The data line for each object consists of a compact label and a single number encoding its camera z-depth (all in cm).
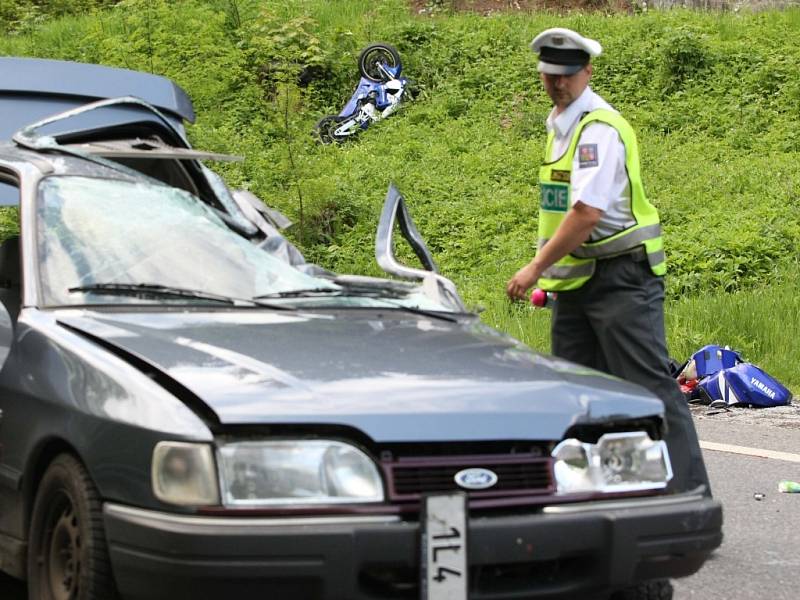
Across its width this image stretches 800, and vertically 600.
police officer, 983
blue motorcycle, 3519
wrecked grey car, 632
